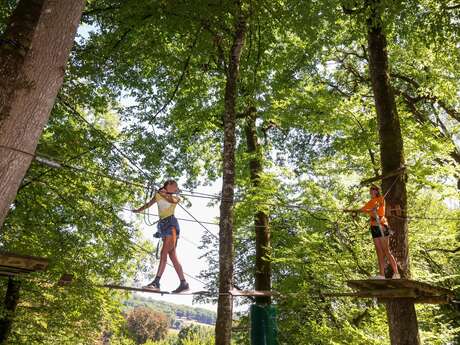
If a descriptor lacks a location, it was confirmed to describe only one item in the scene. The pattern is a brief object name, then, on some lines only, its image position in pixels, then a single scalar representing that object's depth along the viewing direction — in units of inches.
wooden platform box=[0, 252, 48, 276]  200.1
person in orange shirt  256.1
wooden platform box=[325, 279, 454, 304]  229.6
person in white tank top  227.8
